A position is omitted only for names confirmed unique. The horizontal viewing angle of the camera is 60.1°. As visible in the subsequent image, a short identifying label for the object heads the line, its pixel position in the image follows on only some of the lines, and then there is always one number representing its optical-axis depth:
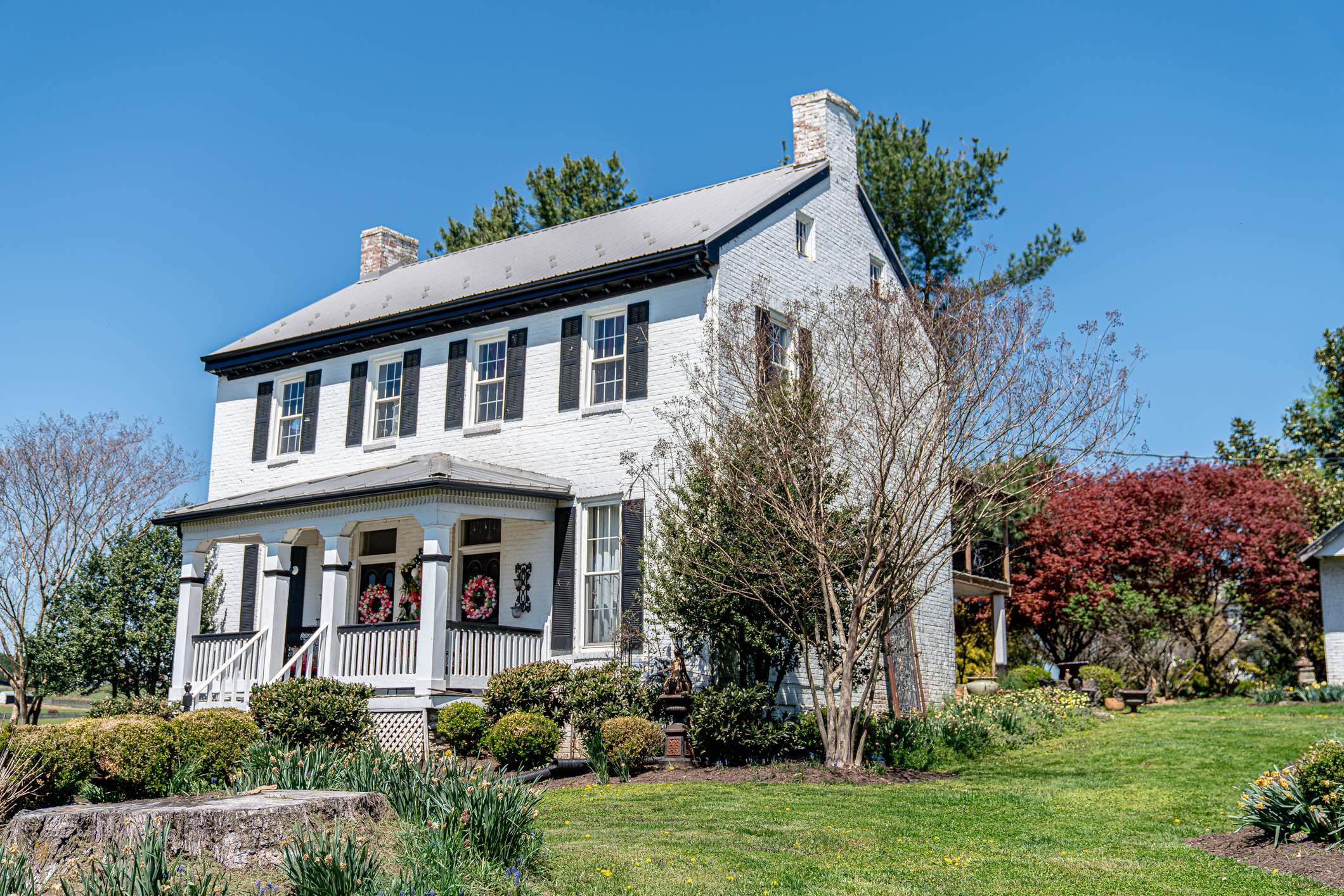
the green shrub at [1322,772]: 8.19
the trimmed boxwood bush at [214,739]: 11.20
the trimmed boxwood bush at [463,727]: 15.02
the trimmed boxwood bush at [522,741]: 14.29
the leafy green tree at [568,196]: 34.44
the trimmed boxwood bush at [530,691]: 15.51
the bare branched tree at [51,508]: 27.25
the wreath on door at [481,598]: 18.53
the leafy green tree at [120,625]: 21.70
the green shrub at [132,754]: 10.68
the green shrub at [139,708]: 17.22
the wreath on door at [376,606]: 19.73
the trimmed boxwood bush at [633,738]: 14.05
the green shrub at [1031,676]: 23.86
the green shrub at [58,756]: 10.16
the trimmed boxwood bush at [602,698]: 15.45
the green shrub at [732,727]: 14.49
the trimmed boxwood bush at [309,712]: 14.72
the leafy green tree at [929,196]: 30.30
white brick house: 16.89
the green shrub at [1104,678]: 23.09
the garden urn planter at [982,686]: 21.80
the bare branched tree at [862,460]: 13.63
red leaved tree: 25.31
